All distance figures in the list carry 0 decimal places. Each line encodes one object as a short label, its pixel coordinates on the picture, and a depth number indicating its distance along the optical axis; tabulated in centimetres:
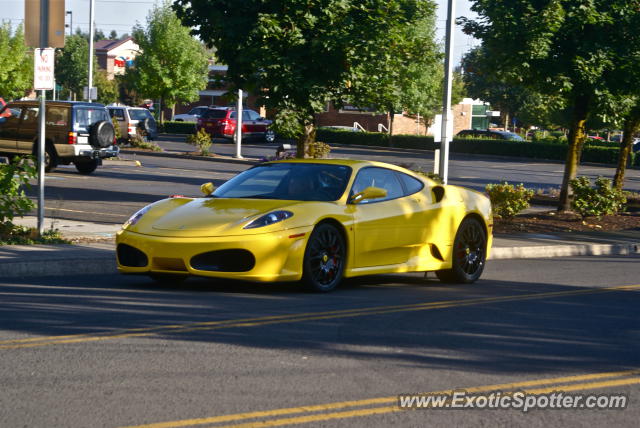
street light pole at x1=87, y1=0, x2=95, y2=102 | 4144
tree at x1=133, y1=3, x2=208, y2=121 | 5912
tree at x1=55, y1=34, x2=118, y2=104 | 8781
